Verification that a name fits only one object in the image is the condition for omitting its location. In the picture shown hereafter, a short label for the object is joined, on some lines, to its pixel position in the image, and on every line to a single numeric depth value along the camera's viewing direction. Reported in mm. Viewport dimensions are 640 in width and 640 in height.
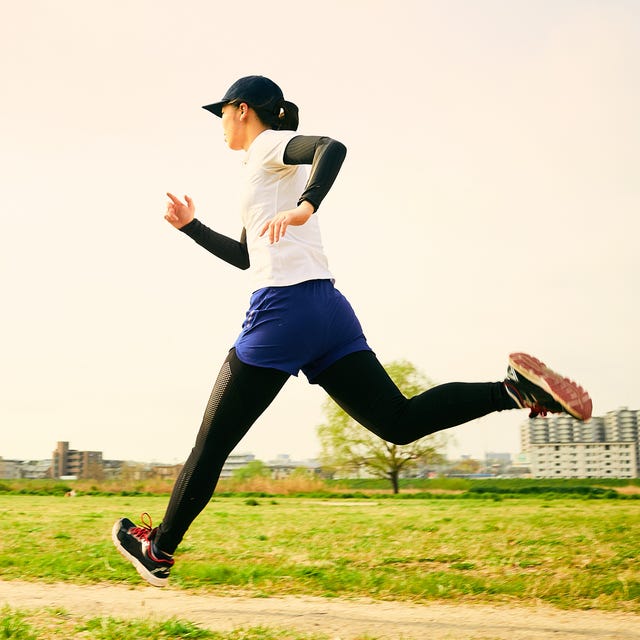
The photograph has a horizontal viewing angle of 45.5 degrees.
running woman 3627
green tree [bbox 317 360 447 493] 43719
